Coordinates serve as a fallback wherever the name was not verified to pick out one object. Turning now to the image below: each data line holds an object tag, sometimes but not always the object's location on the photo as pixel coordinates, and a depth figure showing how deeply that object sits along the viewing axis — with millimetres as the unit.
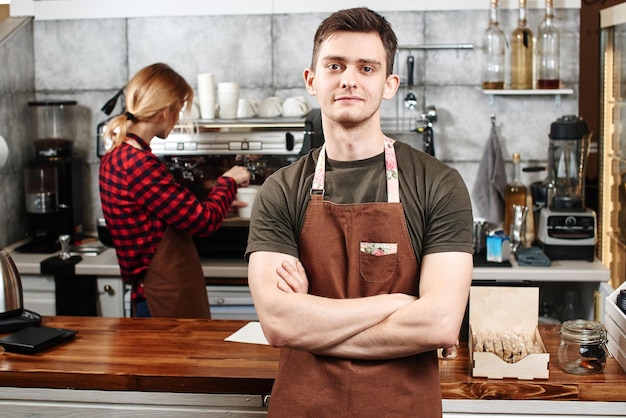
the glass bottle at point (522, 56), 4207
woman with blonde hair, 3199
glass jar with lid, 2221
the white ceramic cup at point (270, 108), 4137
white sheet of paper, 2568
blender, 3945
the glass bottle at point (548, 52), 4188
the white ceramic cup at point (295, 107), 4102
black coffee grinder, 4375
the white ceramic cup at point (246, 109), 4152
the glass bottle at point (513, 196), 4254
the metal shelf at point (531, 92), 4187
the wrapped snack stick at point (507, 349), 2219
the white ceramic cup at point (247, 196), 3961
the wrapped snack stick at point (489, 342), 2250
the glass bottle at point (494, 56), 4242
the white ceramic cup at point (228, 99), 4090
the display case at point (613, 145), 4074
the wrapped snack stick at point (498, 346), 2229
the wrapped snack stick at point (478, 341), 2253
